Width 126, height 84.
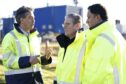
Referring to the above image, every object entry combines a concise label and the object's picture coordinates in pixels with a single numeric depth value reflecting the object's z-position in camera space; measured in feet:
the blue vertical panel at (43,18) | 165.48
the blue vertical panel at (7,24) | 130.52
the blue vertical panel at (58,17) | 158.51
